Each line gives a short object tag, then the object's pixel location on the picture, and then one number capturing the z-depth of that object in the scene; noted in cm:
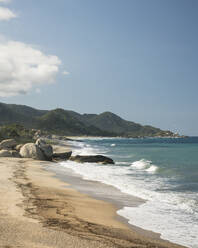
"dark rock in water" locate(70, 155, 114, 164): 3228
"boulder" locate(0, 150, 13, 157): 3200
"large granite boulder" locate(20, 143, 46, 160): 3284
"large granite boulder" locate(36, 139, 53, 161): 3341
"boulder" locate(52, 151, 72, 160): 3628
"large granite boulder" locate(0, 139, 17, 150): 3706
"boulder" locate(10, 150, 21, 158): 3253
